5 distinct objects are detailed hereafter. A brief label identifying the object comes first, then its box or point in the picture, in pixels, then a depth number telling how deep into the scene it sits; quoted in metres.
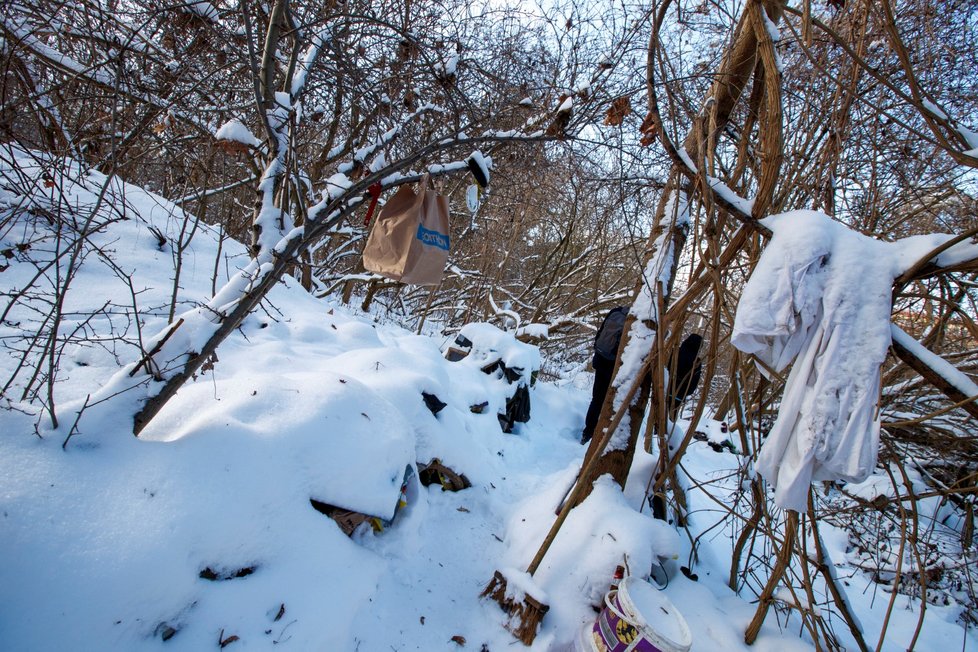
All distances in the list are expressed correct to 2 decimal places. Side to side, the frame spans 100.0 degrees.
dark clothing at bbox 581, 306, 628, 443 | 4.12
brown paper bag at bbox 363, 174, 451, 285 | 2.32
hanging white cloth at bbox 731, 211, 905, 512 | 1.33
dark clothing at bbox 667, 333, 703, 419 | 3.54
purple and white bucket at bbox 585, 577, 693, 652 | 1.57
